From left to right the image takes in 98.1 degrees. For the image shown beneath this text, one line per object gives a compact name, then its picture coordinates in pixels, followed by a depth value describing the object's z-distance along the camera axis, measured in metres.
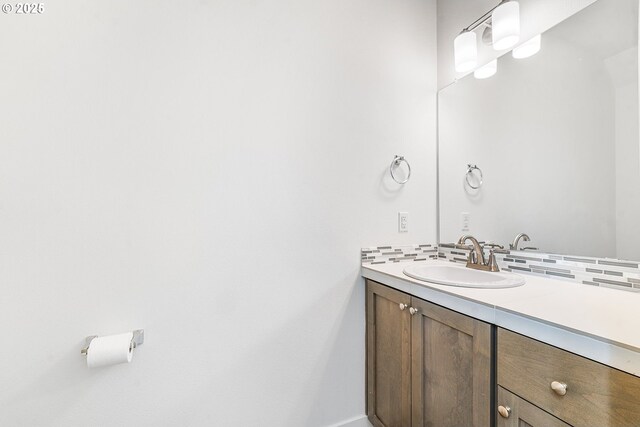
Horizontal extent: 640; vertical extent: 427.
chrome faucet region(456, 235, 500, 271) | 1.33
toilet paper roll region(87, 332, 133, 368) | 0.94
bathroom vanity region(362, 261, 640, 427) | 0.61
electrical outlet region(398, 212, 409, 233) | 1.59
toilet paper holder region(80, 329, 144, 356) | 0.97
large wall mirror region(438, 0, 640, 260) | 0.99
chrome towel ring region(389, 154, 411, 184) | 1.57
